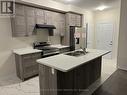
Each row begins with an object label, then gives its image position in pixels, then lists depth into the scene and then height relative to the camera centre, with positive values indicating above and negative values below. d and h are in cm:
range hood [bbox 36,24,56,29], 379 +42
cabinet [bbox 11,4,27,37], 330 +49
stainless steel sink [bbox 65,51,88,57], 287 -45
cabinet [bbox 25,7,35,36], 357 +62
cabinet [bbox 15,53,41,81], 317 -91
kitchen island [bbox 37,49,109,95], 190 -78
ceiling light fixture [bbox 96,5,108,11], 518 +156
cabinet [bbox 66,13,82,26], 481 +88
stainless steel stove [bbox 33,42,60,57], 376 -45
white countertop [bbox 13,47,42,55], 323 -46
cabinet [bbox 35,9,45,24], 384 +79
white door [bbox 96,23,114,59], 577 +7
